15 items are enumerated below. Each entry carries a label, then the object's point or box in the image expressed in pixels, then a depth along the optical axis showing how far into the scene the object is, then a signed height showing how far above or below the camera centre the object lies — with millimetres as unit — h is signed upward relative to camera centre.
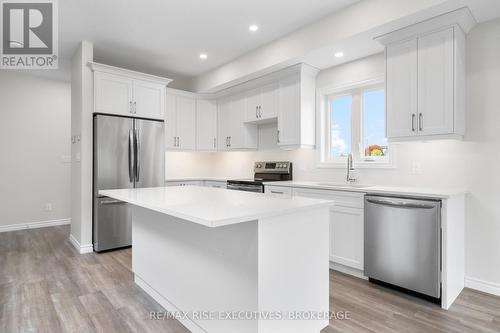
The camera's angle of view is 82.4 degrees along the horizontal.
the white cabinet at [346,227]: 2926 -655
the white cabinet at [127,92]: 3910 +1069
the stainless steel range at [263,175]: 4074 -153
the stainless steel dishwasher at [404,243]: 2395 -694
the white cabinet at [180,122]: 5000 +777
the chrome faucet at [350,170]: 3520 -51
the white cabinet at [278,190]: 3587 -317
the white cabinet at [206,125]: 5344 +773
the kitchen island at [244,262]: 1539 -600
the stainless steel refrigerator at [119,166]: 3850 -9
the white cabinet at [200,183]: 4848 -301
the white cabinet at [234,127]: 4836 +678
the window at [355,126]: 3483 +520
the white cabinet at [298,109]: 3855 +790
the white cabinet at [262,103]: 4250 +978
